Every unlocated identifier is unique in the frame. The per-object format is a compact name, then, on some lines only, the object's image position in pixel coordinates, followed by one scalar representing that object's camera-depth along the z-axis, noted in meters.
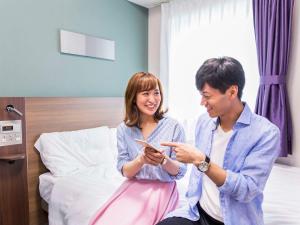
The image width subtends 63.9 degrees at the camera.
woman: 1.18
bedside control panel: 1.75
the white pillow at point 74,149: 1.99
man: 0.90
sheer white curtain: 2.52
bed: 1.40
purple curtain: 2.21
